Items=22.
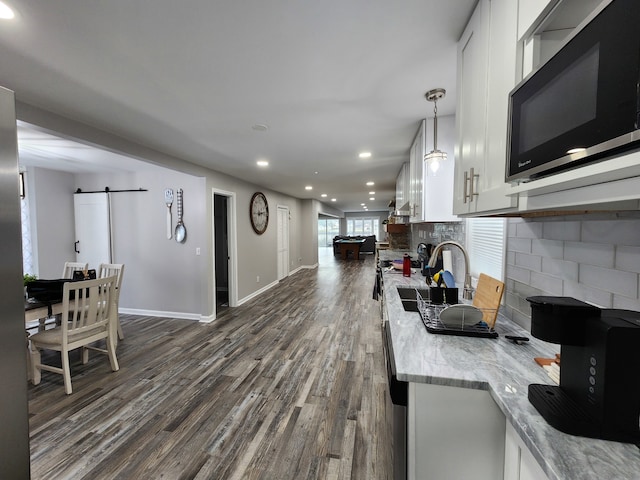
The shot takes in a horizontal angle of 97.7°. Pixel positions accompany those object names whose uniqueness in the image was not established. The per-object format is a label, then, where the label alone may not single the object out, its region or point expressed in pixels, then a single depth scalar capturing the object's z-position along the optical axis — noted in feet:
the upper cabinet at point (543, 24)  2.58
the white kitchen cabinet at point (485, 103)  3.28
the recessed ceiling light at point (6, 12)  3.82
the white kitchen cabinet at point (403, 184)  12.54
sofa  44.70
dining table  8.51
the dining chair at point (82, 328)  8.34
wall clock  19.34
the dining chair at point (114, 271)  11.15
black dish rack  4.42
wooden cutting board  4.58
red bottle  10.17
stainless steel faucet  6.40
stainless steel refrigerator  2.77
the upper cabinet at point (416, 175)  8.40
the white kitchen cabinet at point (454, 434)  3.23
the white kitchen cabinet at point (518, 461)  2.44
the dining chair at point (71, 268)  12.55
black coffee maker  2.16
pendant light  6.35
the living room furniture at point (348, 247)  38.14
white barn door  15.53
